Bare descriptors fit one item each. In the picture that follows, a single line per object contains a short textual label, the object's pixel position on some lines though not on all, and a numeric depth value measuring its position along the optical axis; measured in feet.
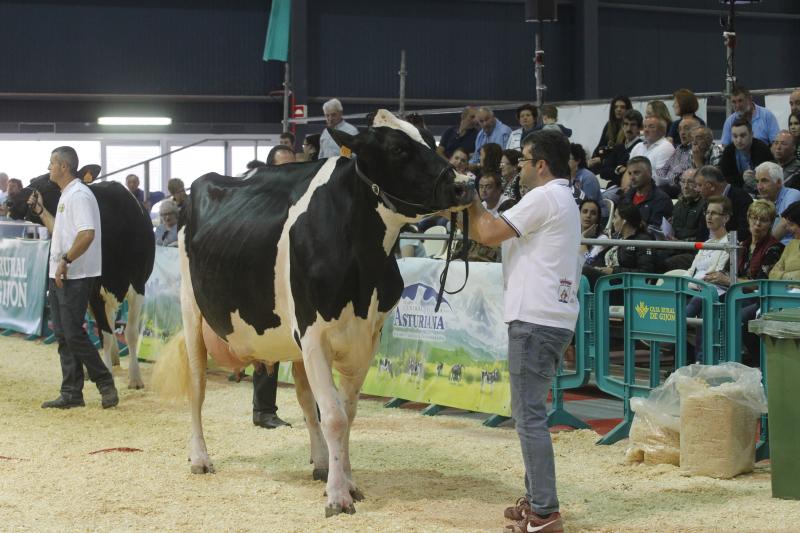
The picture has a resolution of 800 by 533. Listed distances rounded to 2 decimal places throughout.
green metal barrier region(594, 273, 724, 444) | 24.71
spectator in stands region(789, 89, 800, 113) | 37.52
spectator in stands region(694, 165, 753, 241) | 33.12
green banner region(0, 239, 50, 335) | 48.11
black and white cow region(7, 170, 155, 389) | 38.24
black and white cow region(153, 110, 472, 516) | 19.77
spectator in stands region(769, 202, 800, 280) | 26.35
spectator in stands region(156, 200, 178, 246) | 49.67
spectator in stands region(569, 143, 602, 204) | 39.32
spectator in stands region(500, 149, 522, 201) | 39.11
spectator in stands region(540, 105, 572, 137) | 46.17
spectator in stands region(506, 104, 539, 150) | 46.50
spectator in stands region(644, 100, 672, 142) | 41.70
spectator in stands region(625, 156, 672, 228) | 36.73
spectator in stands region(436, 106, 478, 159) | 51.03
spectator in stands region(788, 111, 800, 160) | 36.38
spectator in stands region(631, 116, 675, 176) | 40.29
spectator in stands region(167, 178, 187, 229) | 54.61
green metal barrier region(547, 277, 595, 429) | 27.61
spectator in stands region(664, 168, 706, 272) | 33.76
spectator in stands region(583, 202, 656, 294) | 32.42
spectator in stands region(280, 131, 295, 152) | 48.39
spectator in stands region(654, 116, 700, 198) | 38.93
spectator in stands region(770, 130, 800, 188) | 35.09
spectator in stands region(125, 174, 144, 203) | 65.87
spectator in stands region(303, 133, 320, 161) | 43.73
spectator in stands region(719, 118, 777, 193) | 36.70
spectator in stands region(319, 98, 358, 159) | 39.09
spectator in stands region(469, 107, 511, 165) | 49.08
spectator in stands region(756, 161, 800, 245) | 32.81
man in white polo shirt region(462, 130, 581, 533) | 17.79
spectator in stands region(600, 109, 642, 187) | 43.01
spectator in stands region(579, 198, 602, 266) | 35.65
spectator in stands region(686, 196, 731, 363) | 29.14
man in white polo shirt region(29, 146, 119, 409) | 31.24
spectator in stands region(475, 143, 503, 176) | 40.61
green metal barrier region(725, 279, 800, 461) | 23.06
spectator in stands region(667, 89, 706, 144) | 40.98
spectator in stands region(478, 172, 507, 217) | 33.94
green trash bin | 20.59
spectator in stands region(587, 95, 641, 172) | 44.50
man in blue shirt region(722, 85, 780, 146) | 39.09
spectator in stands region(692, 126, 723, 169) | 37.32
